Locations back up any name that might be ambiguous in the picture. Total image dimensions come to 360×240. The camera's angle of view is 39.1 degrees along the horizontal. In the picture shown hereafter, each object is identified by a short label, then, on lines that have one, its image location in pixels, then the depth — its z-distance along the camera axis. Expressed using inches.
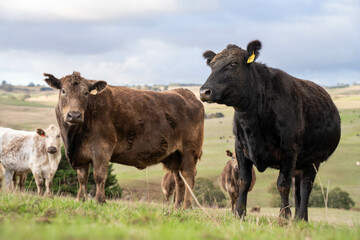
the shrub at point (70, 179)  1256.8
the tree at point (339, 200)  2105.1
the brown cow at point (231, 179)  779.4
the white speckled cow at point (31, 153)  666.9
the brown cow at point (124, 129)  414.0
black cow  350.0
